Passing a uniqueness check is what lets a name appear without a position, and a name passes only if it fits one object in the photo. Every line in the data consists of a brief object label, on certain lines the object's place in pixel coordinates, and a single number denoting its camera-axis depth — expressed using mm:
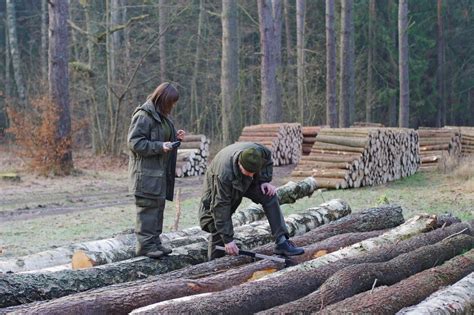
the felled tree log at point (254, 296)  5266
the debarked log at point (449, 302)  5797
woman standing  7293
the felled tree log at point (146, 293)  5277
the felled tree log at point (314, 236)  6230
